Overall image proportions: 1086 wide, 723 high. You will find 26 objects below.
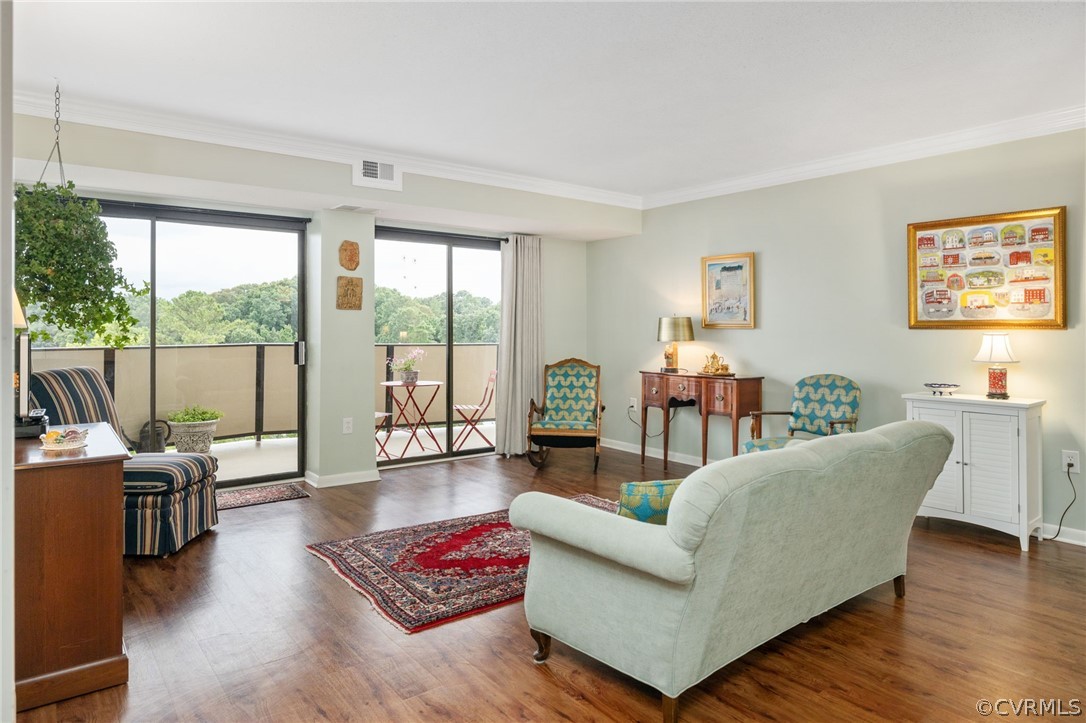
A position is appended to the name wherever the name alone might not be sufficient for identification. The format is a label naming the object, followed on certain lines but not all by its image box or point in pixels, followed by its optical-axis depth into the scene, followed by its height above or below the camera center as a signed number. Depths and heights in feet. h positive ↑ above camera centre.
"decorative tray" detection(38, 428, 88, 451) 7.86 -0.90
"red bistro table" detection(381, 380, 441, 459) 20.34 -1.27
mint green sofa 6.53 -2.11
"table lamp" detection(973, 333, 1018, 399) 13.26 +0.20
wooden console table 17.71 -0.79
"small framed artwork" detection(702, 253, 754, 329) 18.75 +2.19
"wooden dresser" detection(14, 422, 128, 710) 7.26 -2.35
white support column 17.54 +0.13
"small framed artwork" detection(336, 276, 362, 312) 17.69 +1.99
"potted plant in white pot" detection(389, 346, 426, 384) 20.15 +0.03
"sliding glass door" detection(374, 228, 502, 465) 20.07 +0.82
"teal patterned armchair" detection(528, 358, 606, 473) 20.11 -1.01
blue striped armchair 11.98 -2.13
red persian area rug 9.95 -3.48
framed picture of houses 13.19 +2.02
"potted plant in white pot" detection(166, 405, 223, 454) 16.46 -1.53
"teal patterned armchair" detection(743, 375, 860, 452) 15.26 -1.00
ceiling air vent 16.11 +4.74
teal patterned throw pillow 7.25 -1.47
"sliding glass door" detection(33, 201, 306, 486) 15.78 +0.64
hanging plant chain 12.23 +4.47
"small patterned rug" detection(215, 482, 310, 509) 15.74 -3.18
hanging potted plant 8.71 +1.42
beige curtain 21.72 +0.87
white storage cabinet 12.64 -1.91
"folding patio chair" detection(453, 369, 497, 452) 21.72 -1.53
